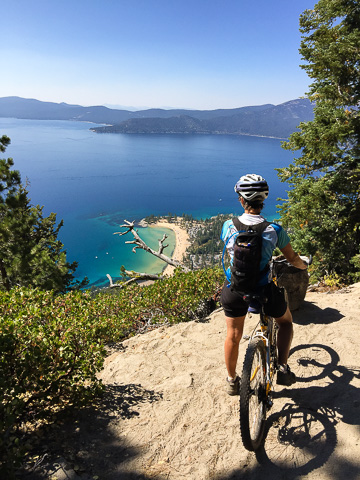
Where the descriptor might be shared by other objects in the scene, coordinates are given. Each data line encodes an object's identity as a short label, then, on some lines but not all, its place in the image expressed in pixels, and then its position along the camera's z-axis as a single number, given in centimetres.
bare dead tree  1241
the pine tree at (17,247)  1363
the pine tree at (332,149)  1086
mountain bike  279
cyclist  284
